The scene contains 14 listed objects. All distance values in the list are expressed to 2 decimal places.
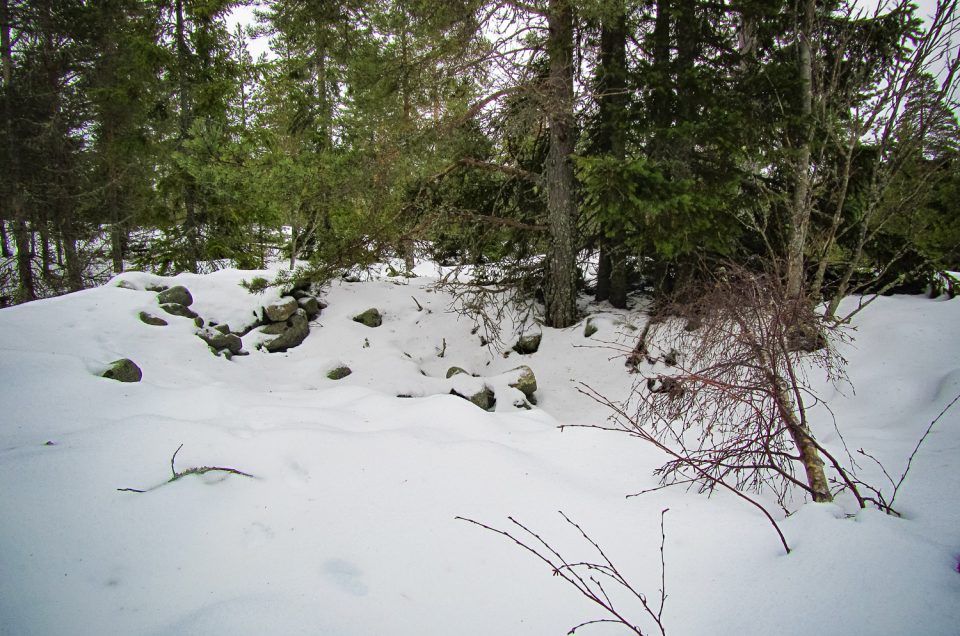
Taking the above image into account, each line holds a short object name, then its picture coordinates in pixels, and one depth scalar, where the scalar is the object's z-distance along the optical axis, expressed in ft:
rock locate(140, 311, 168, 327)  18.28
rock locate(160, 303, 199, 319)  19.97
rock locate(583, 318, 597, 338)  23.56
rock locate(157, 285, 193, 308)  20.58
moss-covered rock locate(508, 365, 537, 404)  19.19
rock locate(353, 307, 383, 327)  25.34
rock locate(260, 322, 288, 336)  22.19
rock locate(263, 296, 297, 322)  22.84
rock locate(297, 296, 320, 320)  24.80
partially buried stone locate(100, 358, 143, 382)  12.59
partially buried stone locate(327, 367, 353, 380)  19.48
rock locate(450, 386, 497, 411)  17.39
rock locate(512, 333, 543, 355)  24.20
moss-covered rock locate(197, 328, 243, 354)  19.40
